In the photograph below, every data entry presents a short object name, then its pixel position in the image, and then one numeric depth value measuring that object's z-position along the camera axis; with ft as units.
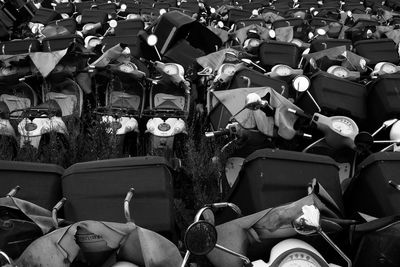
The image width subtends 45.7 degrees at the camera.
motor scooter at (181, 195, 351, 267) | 6.16
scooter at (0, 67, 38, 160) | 18.44
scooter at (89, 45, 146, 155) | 15.99
